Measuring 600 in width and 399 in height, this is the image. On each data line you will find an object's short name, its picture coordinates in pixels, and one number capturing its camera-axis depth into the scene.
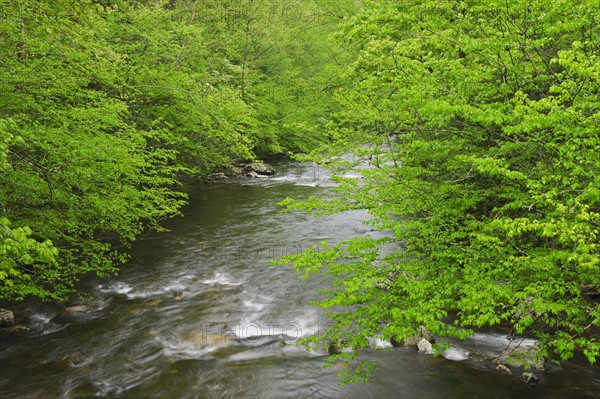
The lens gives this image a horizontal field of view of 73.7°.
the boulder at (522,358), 7.95
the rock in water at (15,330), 9.61
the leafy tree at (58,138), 8.15
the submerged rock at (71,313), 10.46
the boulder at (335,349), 9.09
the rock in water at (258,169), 31.44
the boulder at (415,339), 9.32
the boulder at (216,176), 29.50
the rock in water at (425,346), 9.03
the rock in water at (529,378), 7.68
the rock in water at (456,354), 8.77
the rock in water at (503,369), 7.99
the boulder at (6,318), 9.87
